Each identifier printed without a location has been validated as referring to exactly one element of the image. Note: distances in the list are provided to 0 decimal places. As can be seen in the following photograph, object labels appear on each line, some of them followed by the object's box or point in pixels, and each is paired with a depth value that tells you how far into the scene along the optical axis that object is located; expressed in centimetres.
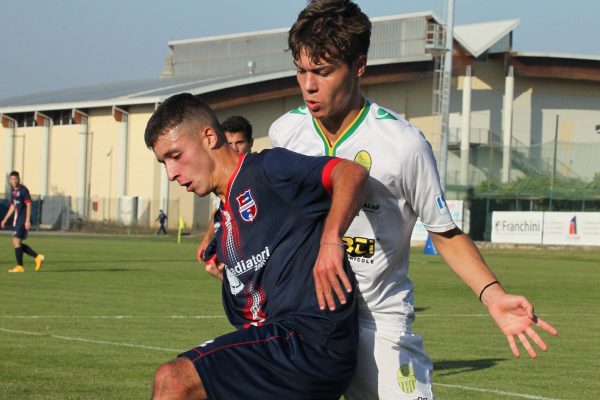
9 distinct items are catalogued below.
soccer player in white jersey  504
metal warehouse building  6431
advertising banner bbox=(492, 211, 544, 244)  4500
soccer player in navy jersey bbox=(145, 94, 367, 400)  434
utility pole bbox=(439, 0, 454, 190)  4994
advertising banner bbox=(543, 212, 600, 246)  4394
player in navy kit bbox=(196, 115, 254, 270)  1067
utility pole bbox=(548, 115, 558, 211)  4769
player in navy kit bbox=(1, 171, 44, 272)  2511
